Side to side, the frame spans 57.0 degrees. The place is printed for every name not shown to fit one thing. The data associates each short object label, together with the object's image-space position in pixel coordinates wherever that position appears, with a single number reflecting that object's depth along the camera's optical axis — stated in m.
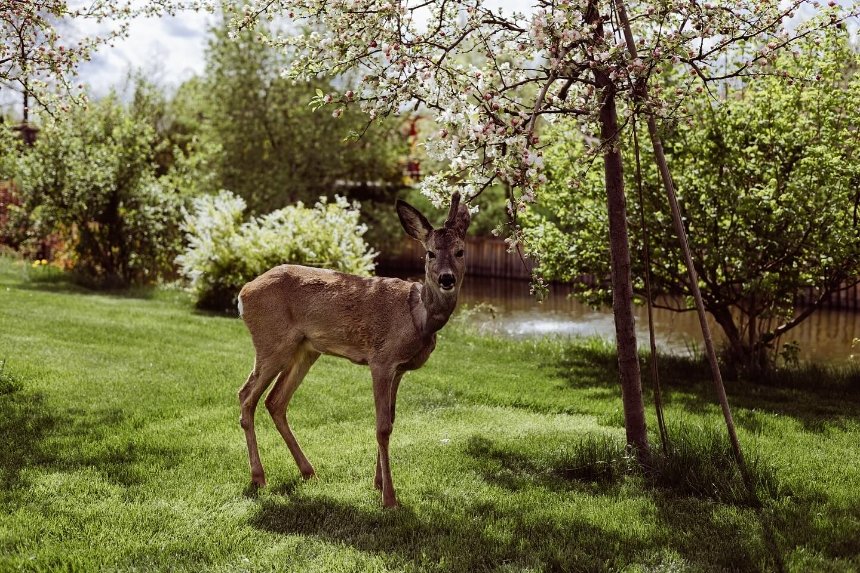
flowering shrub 14.16
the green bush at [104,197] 17.06
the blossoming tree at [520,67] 4.68
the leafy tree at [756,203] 8.95
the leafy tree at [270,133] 26.20
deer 4.84
